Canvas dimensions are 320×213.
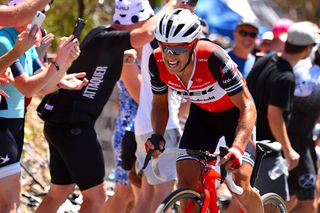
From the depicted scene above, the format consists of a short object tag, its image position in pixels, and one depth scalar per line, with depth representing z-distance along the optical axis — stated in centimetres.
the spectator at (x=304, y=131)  1855
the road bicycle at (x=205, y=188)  1287
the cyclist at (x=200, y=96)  1308
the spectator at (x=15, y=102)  1329
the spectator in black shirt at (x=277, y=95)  1705
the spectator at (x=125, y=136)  1720
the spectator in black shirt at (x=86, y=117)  1535
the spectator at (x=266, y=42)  2520
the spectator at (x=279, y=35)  2203
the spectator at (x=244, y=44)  2094
